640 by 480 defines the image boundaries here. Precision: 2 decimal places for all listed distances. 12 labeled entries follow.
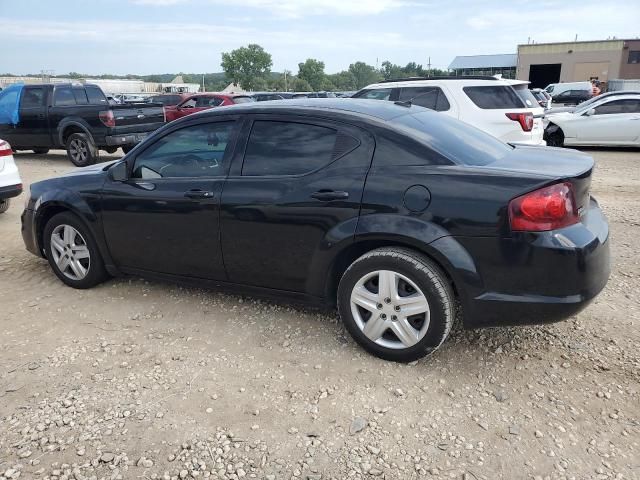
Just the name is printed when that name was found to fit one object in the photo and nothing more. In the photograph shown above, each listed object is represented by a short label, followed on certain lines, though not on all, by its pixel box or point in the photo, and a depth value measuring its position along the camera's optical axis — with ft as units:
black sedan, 9.45
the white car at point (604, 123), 42.09
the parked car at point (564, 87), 100.13
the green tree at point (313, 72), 341.82
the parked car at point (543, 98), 63.87
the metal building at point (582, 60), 187.93
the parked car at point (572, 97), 93.71
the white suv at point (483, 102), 28.22
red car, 54.39
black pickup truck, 36.88
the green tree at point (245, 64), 375.66
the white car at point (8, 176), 21.79
